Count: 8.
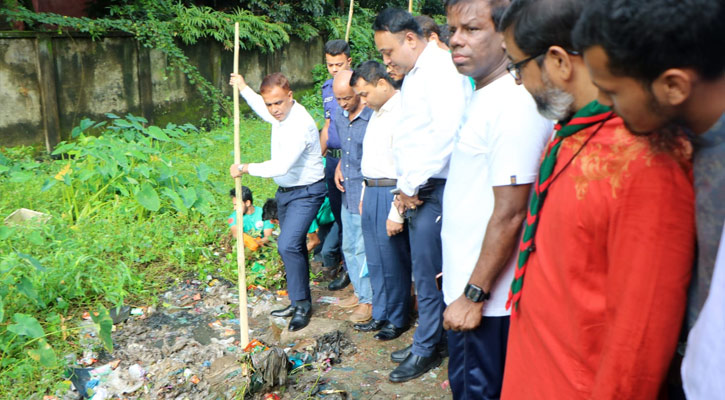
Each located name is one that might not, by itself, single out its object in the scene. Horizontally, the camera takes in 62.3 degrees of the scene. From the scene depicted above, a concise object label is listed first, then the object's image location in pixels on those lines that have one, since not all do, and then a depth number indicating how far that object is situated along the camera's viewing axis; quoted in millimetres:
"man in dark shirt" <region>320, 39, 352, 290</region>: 4863
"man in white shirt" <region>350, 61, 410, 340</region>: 3658
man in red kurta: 1193
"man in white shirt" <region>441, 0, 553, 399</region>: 1911
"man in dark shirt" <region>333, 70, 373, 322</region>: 4078
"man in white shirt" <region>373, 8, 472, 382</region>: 3006
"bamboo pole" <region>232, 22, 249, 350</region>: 3770
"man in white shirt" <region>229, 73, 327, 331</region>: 4113
